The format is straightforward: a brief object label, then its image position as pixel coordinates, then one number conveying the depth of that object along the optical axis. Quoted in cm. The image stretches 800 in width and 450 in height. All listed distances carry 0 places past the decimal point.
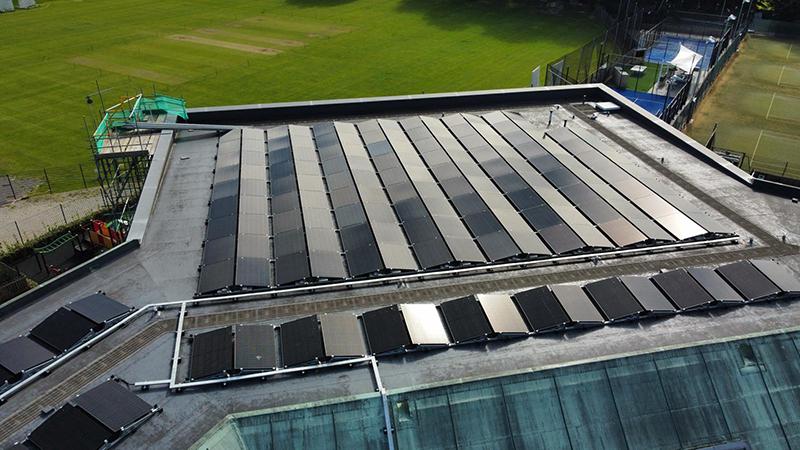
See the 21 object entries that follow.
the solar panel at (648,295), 2866
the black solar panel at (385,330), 2656
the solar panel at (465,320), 2717
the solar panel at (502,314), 2747
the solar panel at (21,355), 2542
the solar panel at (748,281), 2966
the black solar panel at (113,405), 2300
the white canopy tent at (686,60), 8431
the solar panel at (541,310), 2770
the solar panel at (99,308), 2830
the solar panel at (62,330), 2695
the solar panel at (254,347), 2562
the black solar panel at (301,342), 2600
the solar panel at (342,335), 2625
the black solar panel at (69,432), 2208
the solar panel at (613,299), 2836
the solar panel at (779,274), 3002
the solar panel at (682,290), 2911
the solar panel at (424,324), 2689
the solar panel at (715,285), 2945
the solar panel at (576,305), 2798
